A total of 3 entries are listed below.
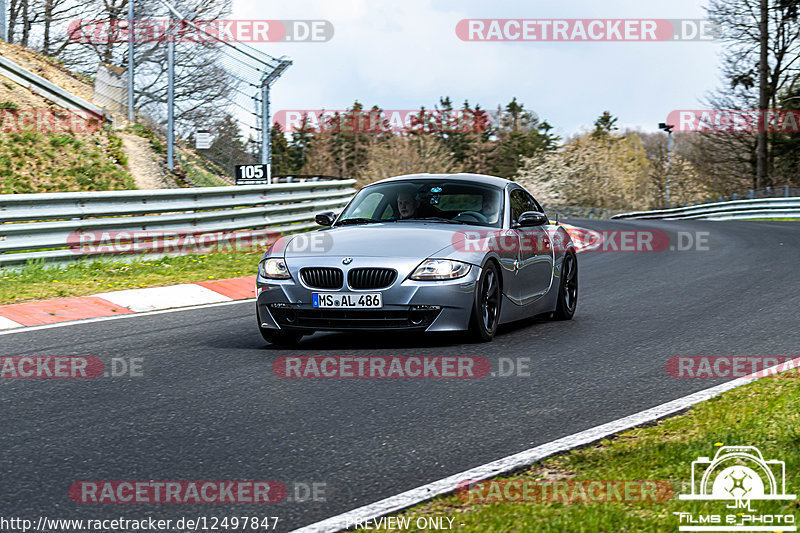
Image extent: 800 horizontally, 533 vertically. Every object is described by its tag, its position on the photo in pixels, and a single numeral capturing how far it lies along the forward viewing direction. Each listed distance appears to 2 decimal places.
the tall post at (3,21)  36.52
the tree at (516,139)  117.88
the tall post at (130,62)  30.23
